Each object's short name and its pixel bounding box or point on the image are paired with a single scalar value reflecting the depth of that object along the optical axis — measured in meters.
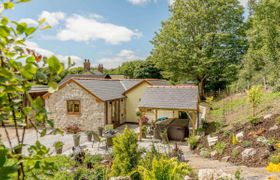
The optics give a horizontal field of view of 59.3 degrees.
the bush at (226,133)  11.22
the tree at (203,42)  25.37
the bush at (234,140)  10.03
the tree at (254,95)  13.01
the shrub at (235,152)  9.06
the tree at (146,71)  38.81
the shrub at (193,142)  11.52
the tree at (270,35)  15.02
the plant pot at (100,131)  14.83
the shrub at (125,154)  6.47
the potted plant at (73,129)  15.79
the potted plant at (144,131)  14.23
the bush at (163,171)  4.81
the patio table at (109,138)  12.27
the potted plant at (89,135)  13.84
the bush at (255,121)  10.97
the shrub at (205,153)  9.86
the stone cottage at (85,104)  16.11
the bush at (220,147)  9.81
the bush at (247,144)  9.37
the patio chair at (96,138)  12.50
